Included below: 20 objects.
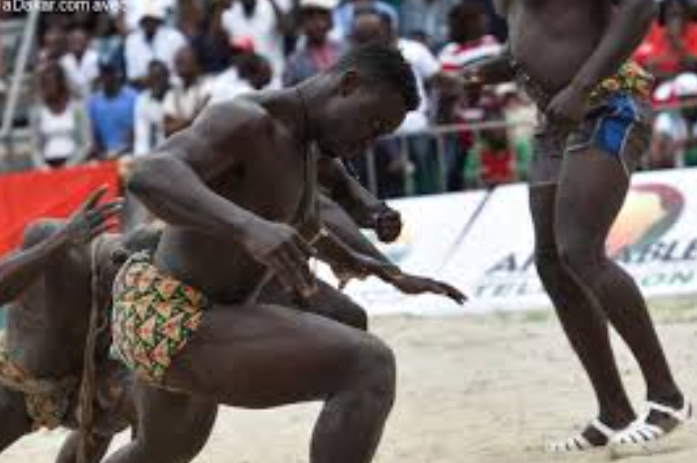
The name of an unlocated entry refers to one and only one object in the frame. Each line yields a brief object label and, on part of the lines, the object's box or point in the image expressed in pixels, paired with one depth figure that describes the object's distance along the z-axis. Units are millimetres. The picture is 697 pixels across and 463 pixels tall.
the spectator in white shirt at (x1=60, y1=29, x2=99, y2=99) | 15484
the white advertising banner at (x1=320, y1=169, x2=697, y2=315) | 11805
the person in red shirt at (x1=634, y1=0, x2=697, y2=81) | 12906
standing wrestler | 6484
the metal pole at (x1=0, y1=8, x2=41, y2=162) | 15398
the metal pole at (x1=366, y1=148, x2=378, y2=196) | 13242
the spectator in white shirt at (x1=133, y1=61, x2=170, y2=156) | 14406
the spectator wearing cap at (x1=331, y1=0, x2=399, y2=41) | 13859
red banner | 12977
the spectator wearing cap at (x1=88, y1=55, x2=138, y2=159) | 14891
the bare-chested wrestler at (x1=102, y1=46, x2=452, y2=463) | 4816
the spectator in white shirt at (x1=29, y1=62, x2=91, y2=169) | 15070
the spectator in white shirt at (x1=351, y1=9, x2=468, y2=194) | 13180
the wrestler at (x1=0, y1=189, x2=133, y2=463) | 6430
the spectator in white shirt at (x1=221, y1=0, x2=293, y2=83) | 14484
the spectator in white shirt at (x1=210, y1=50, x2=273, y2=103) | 13609
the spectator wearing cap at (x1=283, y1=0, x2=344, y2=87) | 13547
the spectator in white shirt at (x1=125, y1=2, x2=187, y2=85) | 15242
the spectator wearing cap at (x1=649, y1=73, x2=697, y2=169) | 12734
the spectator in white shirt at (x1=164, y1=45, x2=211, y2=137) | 14086
